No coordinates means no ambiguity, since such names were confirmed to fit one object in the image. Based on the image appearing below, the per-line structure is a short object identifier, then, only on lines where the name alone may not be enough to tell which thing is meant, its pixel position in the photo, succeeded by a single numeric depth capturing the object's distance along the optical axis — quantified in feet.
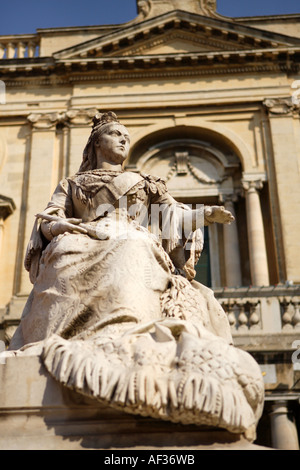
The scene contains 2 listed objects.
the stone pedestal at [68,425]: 9.10
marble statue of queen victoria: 8.95
